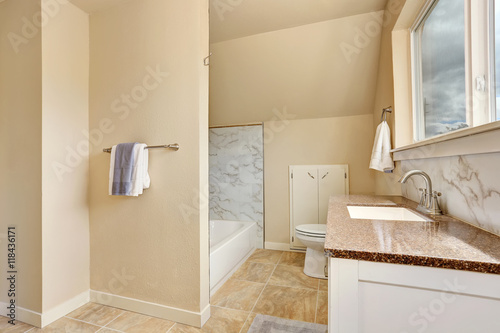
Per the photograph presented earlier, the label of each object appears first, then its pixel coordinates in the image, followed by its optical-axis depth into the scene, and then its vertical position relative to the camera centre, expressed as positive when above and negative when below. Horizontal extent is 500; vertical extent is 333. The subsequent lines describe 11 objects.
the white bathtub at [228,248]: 2.17 -0.84
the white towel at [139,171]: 1.71 -0.02
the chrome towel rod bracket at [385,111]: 2.10 +0.48
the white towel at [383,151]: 2.07 +0.13
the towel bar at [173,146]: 1.70 +0.15
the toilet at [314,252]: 2.34 -0.86
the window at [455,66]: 1.10 +0.55
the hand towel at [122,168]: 1.72 +0.00
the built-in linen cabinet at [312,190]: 2.99 -0.27
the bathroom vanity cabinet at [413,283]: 0.62 -0.31
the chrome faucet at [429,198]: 1.24 -0.16
